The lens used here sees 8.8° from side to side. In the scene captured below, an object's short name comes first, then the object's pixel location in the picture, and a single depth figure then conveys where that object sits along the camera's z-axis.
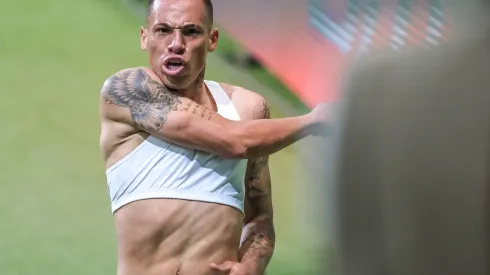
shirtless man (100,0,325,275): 6.80
